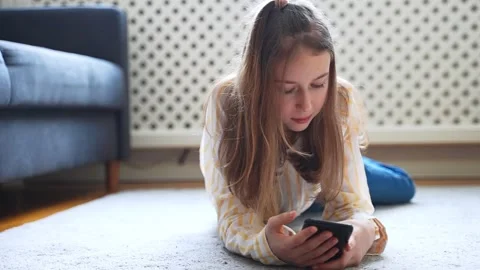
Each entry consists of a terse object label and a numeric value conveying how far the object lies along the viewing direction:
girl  0.83
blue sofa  1.22
